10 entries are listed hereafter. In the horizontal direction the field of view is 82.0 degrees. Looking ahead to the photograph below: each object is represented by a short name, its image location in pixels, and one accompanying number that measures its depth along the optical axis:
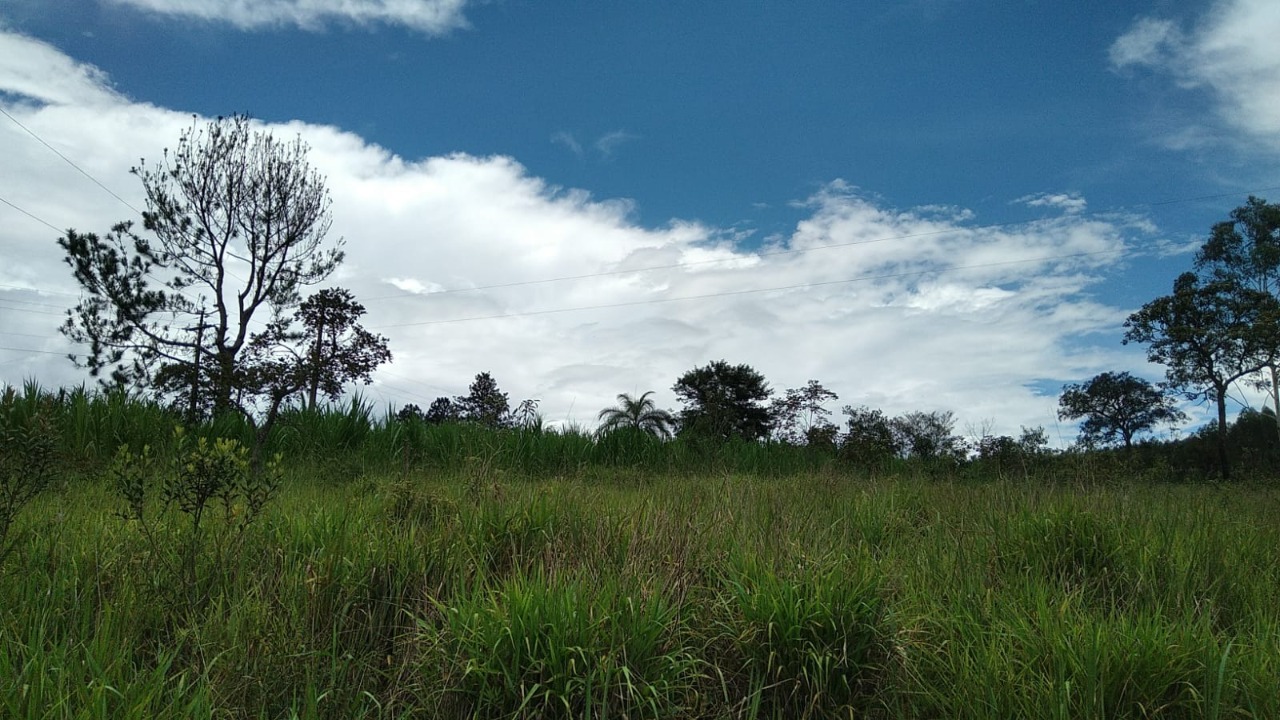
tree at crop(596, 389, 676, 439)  20.89
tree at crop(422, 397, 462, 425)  29.20
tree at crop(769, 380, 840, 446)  19.88
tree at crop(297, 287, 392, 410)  15.45
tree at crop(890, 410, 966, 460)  15.41
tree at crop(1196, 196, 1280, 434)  29.02
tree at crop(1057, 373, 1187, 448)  36.88
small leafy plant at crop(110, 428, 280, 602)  4.12
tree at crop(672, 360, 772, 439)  33.44
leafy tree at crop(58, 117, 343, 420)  20.67
